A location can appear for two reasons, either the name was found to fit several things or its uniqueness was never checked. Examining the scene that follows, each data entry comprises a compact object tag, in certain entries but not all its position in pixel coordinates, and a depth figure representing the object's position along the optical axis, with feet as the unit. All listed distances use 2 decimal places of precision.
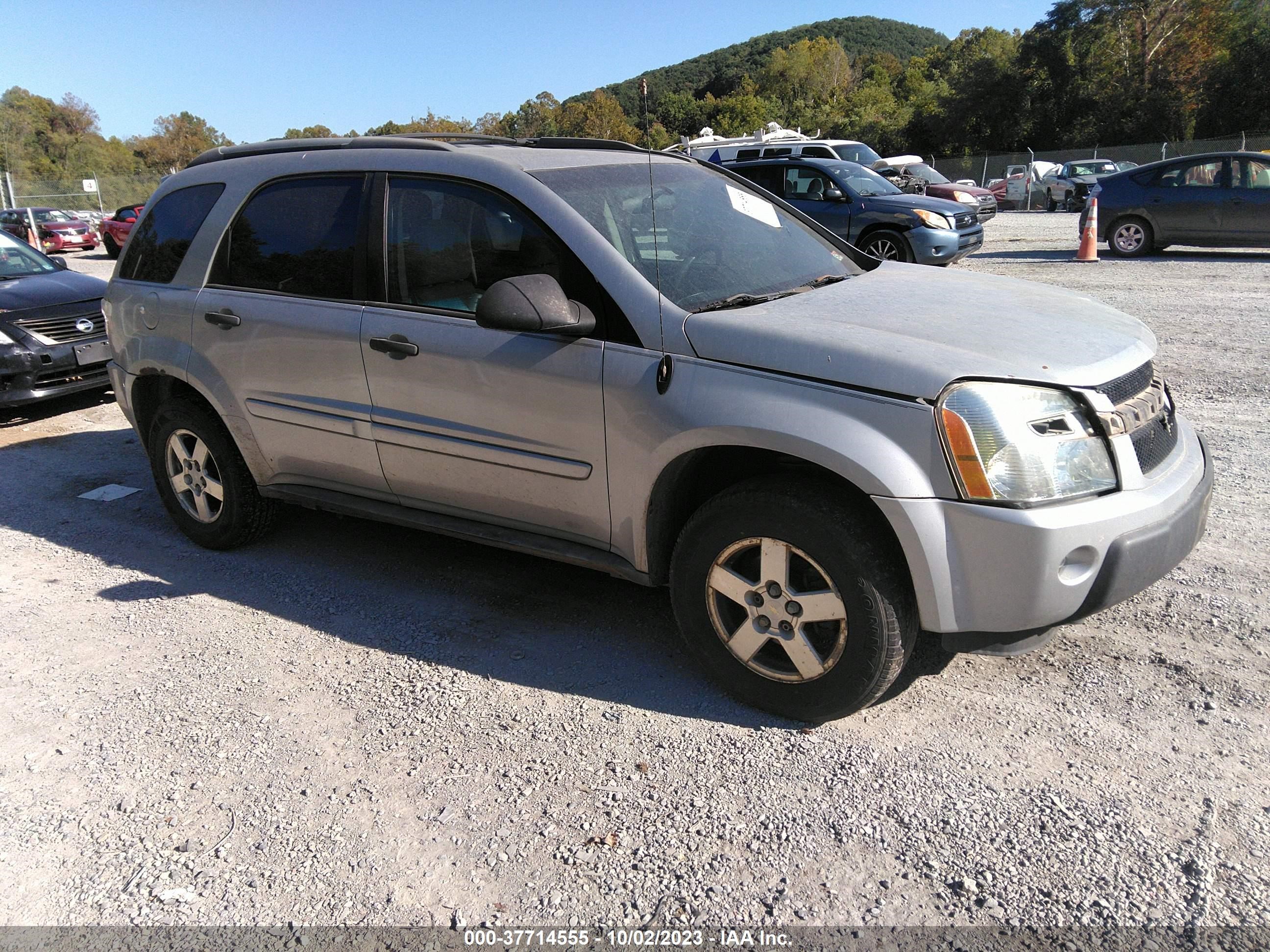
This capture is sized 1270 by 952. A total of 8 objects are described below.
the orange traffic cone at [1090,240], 45.80
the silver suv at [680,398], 8.93
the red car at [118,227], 74.38
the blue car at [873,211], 41.50
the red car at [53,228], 89.40
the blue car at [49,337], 24.89
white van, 77.36
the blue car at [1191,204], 43.21
